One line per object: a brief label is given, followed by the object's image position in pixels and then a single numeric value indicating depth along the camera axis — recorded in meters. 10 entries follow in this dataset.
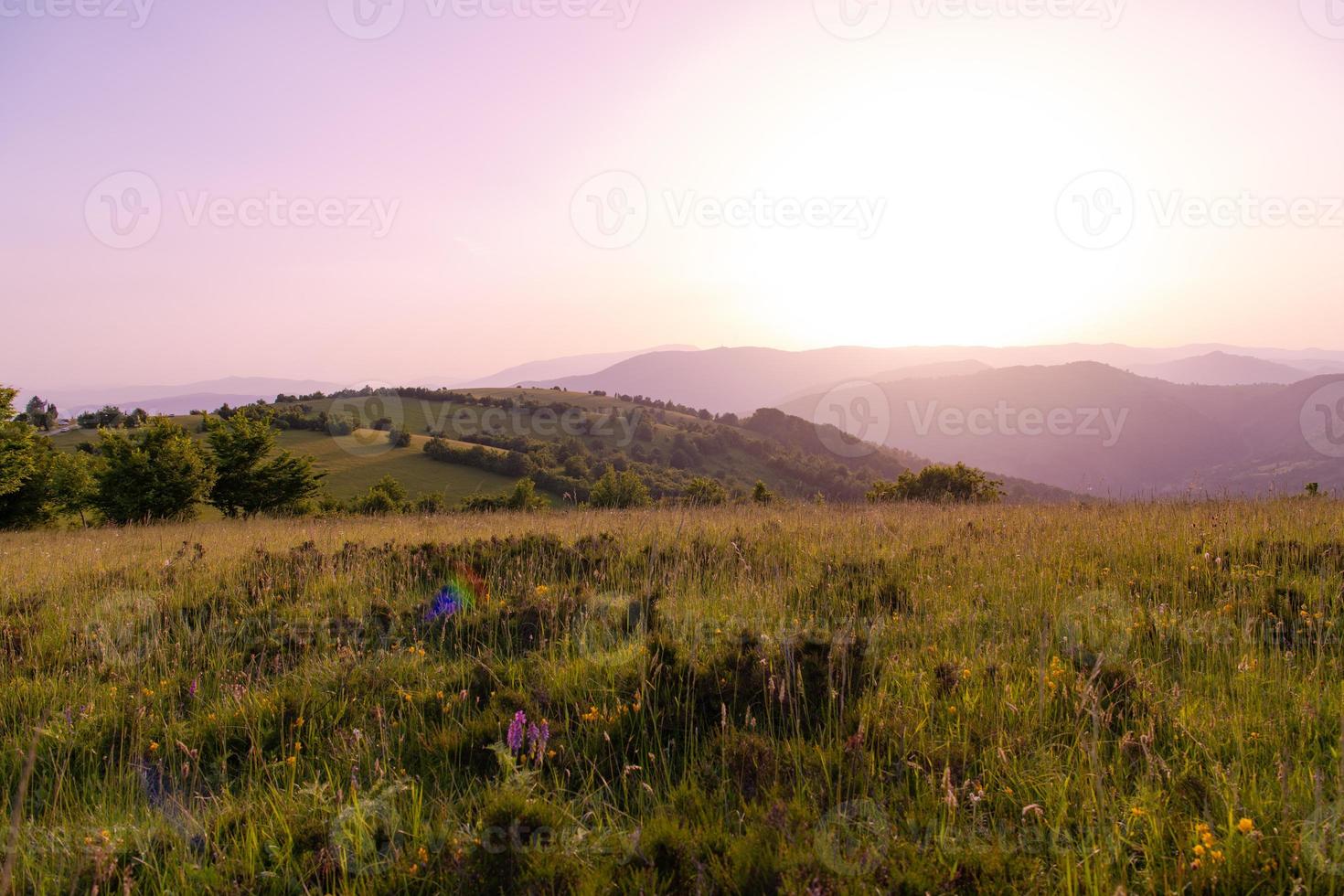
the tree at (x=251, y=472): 38.66
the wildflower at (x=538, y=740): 2.89
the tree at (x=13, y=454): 34.21
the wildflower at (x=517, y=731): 2.91
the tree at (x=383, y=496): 37.13
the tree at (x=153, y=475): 34.59
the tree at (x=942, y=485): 22.14
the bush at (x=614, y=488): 29.33
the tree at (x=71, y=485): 39.31
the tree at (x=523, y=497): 36.75
